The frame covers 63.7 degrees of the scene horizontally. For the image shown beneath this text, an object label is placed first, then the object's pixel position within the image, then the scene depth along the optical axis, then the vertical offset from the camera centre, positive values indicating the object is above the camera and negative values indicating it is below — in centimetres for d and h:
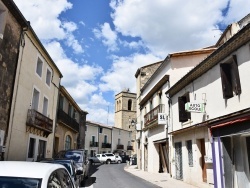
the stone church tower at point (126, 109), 4989 +725
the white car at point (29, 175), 252 -48
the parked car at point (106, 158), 3140 -298
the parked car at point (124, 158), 3482 -327
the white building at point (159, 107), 1410 +261
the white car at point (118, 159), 3215 -319
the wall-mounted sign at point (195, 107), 908 +148
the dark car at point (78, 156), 1079 -103
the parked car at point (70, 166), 732 -103
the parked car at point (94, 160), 2862 -306
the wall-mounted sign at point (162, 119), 1357 +135
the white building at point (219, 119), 724 +88
